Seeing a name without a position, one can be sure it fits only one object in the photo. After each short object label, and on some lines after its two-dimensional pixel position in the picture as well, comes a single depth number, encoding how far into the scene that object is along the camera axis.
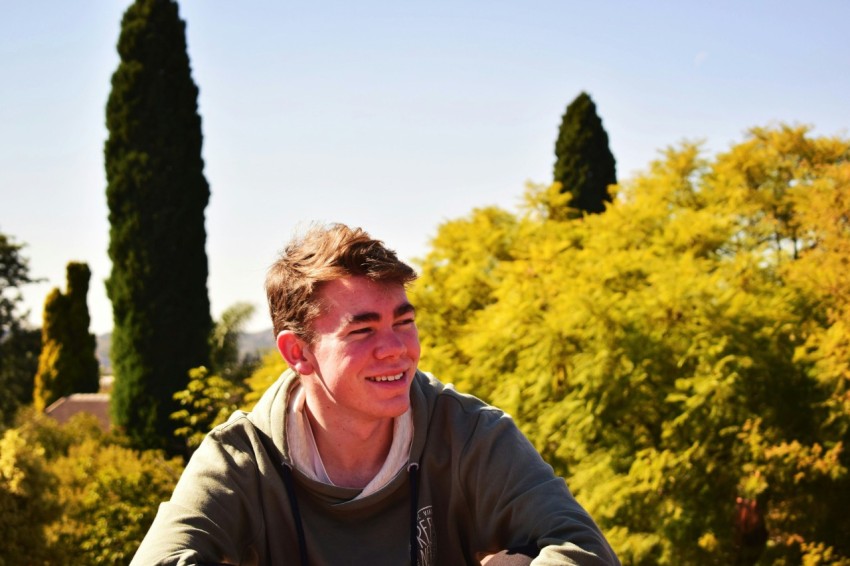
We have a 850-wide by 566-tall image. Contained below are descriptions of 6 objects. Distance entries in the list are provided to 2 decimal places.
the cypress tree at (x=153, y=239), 18.41
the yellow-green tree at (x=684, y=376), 10.01
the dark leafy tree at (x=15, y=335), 30.47
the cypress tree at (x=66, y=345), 28.66
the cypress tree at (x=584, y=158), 23.12
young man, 2.36
